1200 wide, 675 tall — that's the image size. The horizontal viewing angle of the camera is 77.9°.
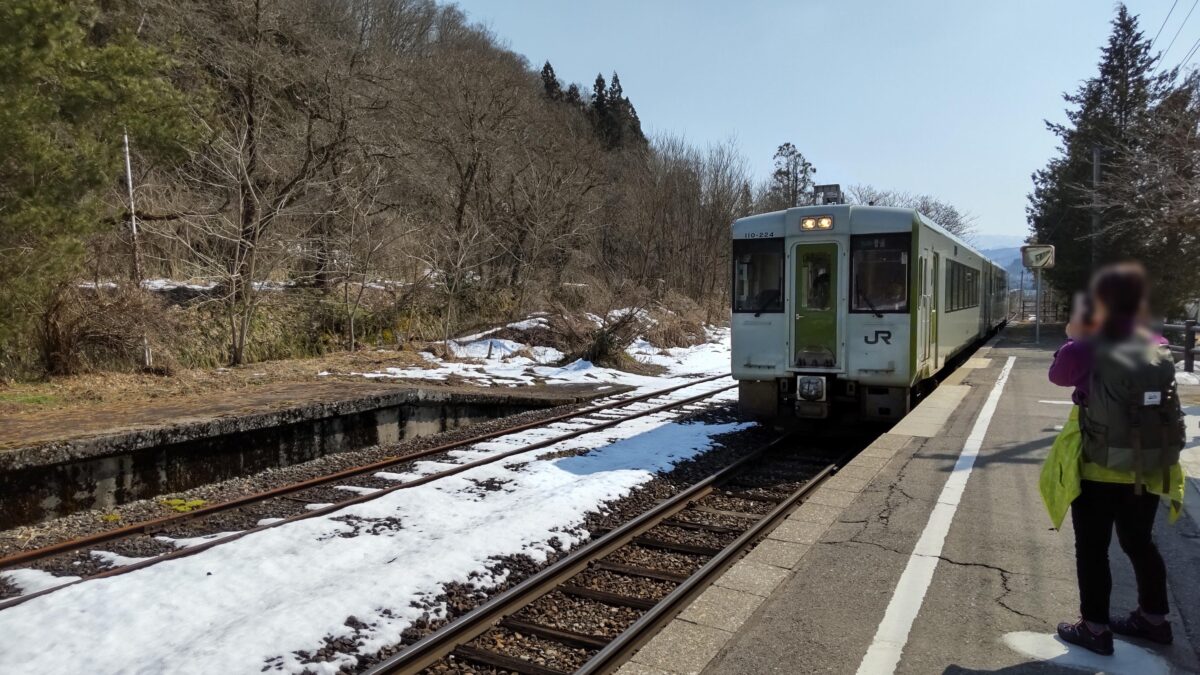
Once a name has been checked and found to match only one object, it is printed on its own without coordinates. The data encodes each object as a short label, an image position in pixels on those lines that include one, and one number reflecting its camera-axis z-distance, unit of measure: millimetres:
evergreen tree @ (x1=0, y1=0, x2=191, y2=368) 8930
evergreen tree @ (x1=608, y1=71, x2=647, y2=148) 54219
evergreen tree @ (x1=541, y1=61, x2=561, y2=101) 56122
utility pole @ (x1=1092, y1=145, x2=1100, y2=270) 8489
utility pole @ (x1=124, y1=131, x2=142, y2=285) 13966
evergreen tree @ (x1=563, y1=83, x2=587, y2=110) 57625
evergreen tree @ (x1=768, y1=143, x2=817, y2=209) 55344
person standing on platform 3066
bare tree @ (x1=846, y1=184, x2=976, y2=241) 60625
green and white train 9398
